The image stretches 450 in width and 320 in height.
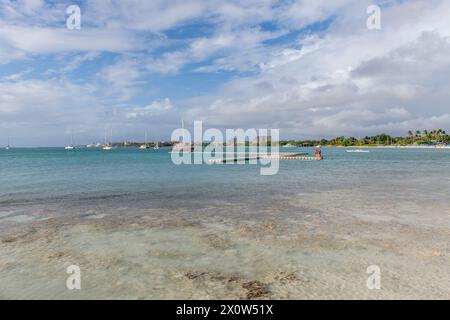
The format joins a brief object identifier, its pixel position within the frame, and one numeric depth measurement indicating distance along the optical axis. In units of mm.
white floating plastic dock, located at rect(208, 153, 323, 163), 59312
